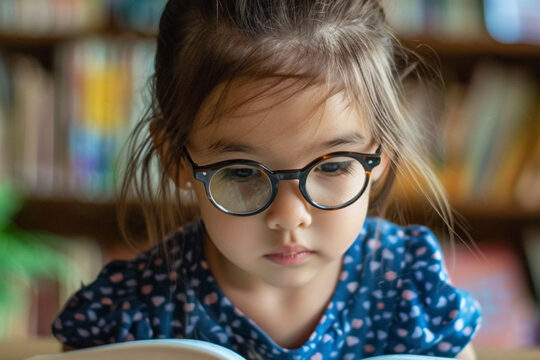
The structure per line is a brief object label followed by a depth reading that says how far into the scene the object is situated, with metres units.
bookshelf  1.57
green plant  1.58
